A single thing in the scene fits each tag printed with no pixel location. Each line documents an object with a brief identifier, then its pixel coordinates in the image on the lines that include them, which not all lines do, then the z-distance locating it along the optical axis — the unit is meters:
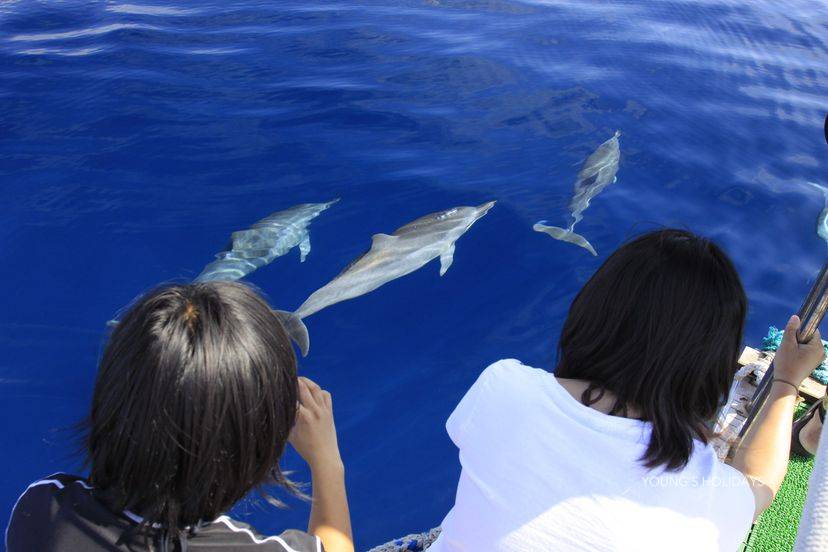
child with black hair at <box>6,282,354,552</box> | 1.50
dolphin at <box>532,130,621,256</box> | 6.09
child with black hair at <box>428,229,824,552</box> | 1.68
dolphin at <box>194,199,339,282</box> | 5.10
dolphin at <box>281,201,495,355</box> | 4.87
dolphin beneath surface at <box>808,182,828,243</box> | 6.20
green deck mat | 3.15
